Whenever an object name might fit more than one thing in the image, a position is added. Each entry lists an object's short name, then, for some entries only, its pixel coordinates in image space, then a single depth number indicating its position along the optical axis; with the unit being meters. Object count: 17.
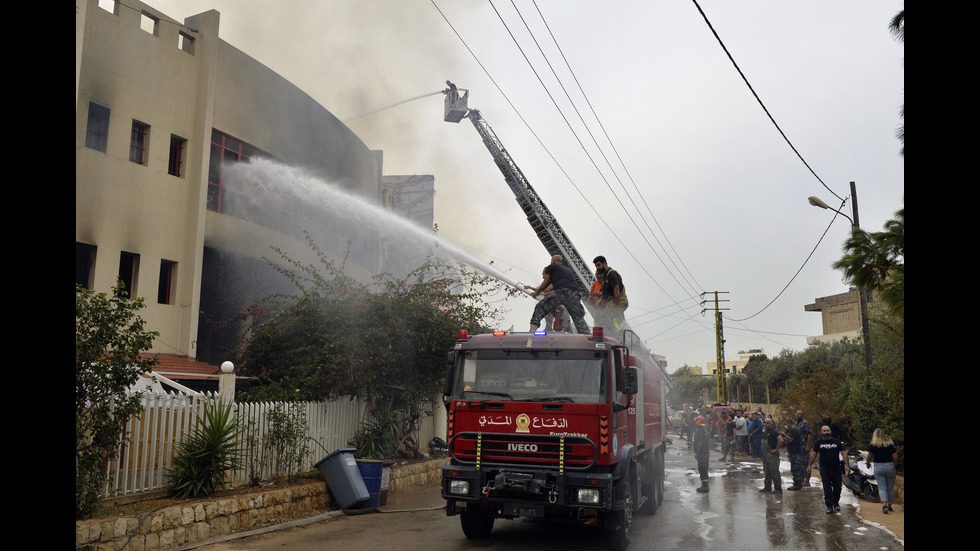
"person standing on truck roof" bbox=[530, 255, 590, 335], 10.27
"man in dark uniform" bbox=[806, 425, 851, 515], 11.12
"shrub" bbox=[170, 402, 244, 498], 8.60
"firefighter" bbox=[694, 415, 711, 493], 13.93
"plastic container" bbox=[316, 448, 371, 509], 10.32
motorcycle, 12.70
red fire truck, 7.39
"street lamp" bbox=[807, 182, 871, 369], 16.81
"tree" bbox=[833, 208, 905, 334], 8.27
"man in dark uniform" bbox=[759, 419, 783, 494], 13.68
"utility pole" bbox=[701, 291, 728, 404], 40.19
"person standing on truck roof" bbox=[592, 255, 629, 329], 11.54
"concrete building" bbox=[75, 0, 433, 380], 15.42
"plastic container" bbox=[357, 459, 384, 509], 10.55
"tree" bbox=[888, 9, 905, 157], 7.70
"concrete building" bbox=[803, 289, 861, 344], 51.66
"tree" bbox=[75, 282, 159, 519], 6.98
